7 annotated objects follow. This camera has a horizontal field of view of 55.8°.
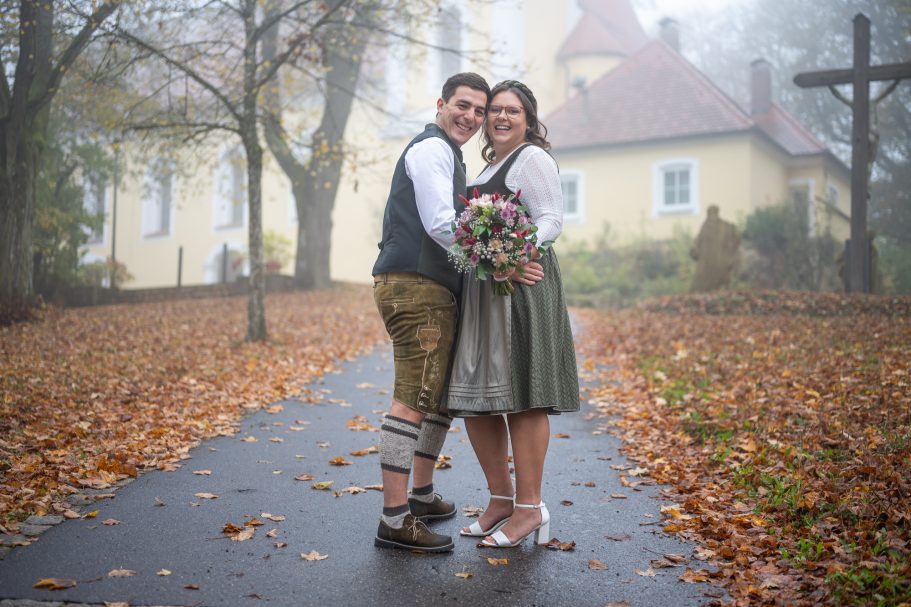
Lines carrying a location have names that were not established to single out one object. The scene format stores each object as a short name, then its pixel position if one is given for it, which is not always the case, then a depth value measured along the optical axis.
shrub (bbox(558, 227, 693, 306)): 20.45
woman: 4.14
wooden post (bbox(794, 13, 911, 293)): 14.77
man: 4.09
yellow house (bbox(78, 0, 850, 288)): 25.95
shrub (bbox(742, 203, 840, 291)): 18.58
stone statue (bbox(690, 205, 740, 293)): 17.36
